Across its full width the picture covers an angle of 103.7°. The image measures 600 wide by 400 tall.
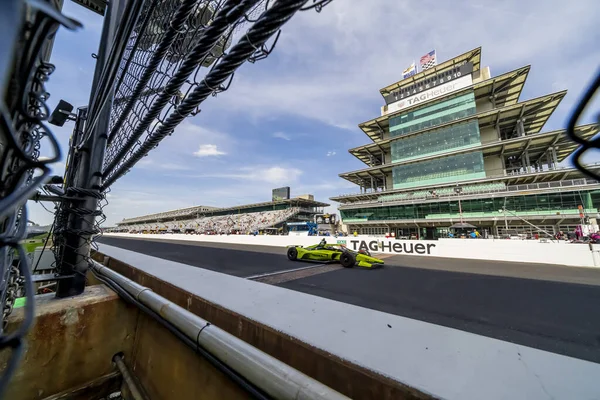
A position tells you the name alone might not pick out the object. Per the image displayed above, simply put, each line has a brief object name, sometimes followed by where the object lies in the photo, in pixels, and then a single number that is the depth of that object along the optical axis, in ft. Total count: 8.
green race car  25.82
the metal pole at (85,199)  7.11
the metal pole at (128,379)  6.22
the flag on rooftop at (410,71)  125.39
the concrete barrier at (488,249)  28.50
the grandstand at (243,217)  147.43
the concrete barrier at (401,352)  2.84
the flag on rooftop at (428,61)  120.26
